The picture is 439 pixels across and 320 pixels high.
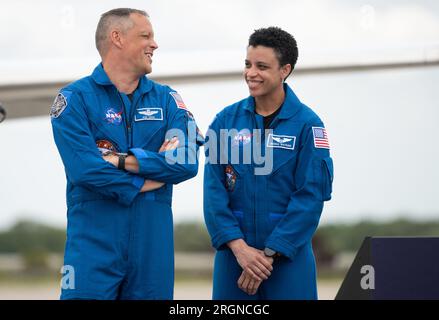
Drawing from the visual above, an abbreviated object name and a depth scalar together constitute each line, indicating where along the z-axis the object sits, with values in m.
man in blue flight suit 7.35
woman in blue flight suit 7.96
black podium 7.65
